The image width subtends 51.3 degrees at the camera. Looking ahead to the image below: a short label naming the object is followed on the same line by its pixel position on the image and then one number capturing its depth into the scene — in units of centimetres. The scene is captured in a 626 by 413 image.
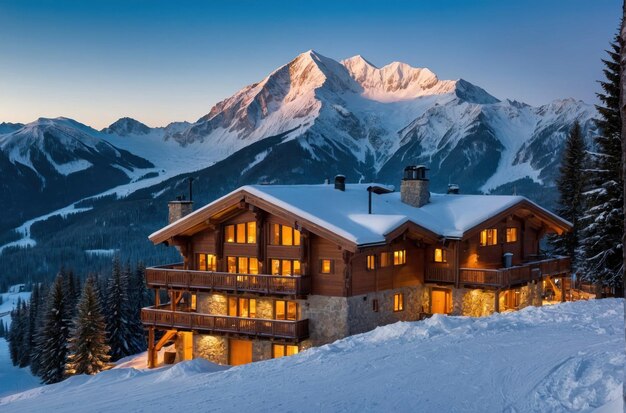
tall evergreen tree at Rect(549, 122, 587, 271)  4091
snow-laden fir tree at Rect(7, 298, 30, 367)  7900
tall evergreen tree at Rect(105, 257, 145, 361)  5619
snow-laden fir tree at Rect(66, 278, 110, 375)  4447
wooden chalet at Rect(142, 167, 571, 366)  2816
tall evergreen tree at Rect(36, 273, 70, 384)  5272
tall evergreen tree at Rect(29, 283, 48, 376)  6667
